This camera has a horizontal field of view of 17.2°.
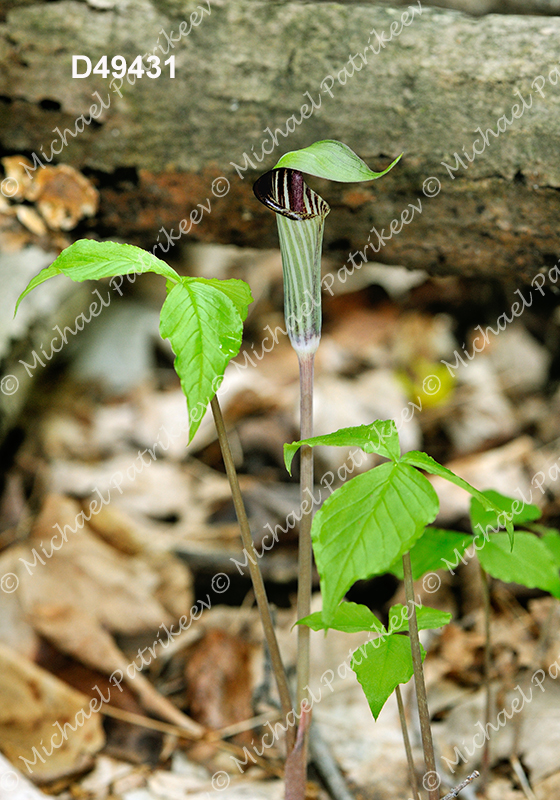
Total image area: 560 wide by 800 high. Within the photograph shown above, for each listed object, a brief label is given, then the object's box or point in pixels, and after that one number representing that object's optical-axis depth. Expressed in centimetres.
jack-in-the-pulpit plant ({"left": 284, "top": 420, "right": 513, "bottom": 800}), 68
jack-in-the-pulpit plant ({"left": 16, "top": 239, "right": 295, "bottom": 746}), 69
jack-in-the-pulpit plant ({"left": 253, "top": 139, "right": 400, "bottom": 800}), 70
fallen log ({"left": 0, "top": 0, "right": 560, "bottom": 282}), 83
